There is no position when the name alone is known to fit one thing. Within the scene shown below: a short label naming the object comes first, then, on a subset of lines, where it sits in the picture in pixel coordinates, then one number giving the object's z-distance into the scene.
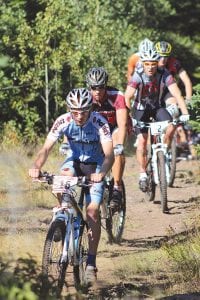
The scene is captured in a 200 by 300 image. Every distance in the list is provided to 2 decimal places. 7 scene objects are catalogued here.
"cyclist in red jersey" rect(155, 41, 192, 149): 23.41
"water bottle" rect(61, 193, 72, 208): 12.75
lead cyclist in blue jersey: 13.38
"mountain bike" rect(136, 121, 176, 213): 20.28
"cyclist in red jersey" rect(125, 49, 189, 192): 20.23
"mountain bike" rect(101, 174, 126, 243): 17.06
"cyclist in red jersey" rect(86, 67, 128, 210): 16.22
